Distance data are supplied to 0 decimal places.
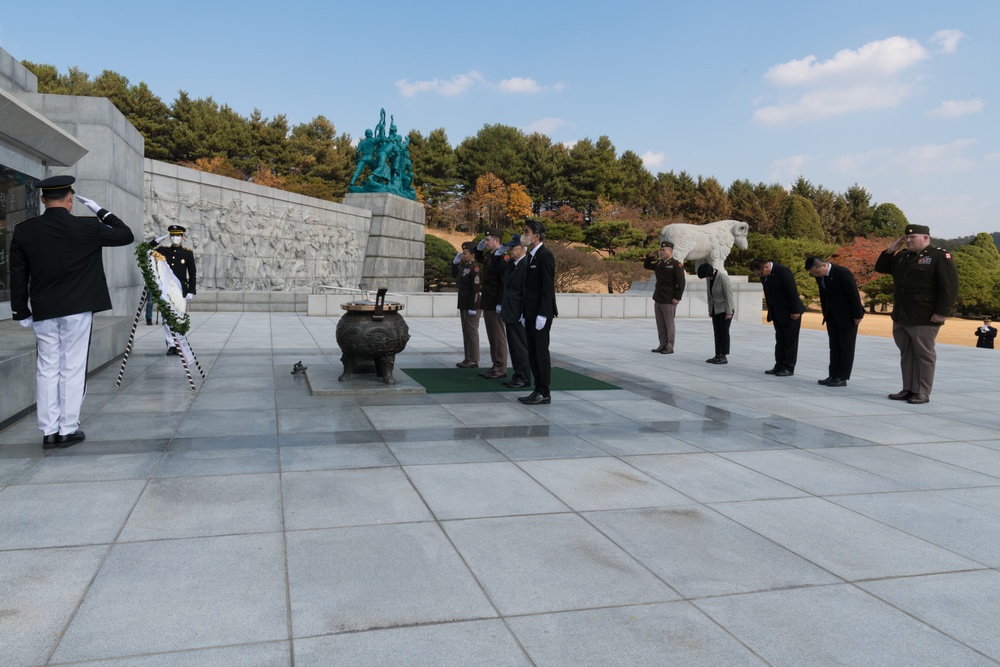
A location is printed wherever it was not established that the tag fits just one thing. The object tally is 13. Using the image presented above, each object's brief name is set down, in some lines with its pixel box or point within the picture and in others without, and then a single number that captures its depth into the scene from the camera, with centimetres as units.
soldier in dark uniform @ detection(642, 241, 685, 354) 1156
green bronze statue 2639
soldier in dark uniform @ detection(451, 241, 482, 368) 861
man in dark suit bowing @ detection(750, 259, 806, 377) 912
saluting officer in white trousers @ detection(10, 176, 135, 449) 458
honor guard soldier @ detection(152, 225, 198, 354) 893
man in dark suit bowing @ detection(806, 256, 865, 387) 819
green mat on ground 745
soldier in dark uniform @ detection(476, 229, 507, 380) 816
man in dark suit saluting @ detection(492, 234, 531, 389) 705
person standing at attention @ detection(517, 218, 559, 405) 660
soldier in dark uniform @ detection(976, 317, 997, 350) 1595
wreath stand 675
